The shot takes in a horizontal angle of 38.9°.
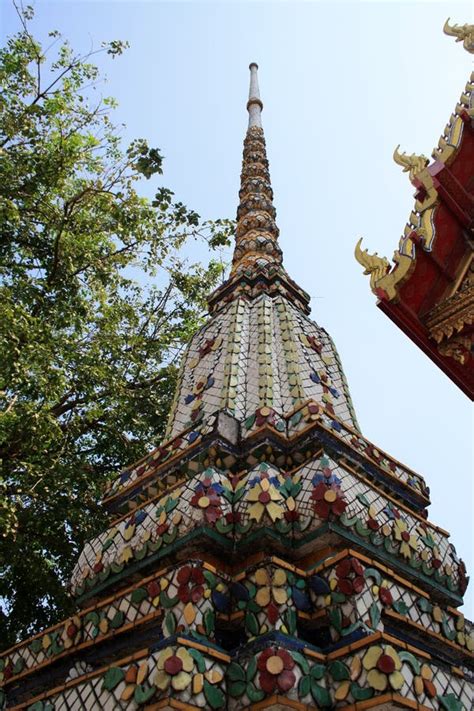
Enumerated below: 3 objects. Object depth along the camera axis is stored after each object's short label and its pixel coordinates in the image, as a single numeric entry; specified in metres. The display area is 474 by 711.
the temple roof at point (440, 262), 4.36
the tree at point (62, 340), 6.89
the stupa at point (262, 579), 2.48
